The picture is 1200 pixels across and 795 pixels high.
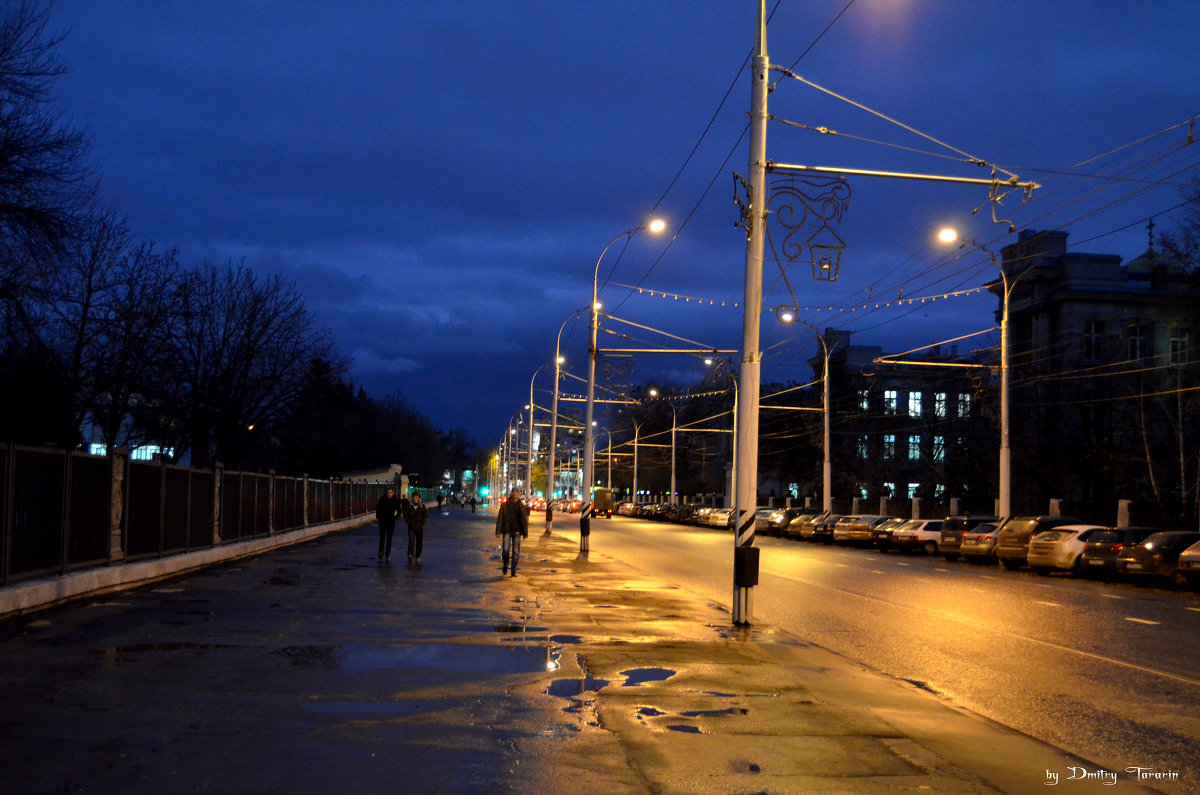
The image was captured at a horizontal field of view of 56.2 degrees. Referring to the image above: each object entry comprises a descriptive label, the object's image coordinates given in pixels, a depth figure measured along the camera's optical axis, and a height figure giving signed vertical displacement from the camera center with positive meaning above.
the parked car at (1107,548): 28.70 -1.96
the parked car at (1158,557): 26.69 -2.04
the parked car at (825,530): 53.97 -3.05
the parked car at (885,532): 47.55 -2.74
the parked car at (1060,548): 30.20 -2.11
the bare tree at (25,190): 22.33 +5.44
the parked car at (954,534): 38.94 -2.25
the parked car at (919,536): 44.84 -2.71
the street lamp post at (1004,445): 38.06 +0.85
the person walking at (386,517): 26.62 -1.35
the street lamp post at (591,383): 34.91 +2.57
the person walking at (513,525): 22.97 -1.29
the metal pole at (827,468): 52.91 -0.05
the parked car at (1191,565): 24.75 -2.04
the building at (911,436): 67.12 +2.25
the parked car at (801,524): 56.91 -3.01
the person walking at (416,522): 25.66 -1.40
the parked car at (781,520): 62.38 -3.02
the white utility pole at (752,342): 15.39 +1.73
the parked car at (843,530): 50.66 -2.82
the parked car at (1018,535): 33.28 -1.94
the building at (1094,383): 50.50 +4.39
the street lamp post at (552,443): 46.21 +0.93
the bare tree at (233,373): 53.06 +4.27
